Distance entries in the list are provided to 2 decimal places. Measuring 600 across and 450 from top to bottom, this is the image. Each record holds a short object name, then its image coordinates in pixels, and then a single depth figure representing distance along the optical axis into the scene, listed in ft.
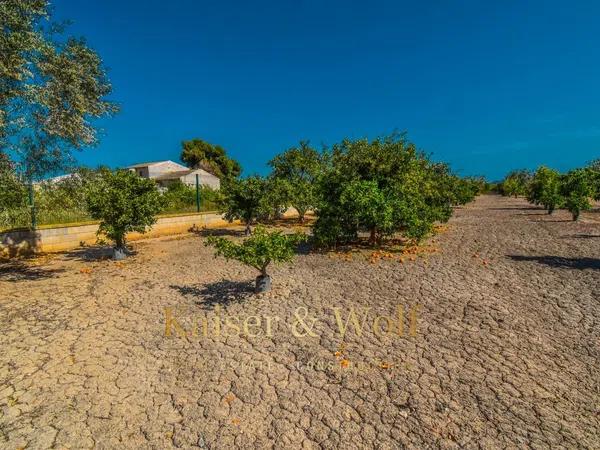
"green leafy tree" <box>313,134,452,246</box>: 37.45
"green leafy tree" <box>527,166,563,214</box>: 76.33
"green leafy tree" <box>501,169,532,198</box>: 181.27
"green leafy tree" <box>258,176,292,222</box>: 53.28
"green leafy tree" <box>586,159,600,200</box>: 72.64
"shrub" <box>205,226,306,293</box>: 22.97
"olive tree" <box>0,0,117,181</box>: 24.93
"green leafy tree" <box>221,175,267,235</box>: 51.75
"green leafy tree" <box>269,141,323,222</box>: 77.82
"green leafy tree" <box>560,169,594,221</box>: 64.03
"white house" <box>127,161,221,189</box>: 158.30
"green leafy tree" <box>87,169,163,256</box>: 35.94
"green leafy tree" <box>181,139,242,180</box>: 199.72
